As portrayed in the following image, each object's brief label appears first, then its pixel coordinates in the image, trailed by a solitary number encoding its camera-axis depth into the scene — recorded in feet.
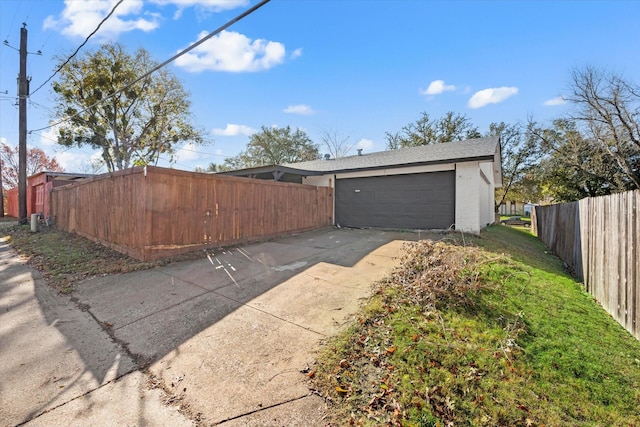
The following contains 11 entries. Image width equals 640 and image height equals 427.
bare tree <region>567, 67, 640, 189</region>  47.78
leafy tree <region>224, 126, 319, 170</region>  98.68
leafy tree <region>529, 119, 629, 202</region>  51.62
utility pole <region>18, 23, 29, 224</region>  39.81
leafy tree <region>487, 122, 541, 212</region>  72.64
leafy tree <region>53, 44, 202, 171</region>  55.98
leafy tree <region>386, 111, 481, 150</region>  79.56
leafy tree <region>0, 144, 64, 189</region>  91.91
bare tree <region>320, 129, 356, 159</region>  88.53
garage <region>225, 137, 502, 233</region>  29.25
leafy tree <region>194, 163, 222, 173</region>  119.96
